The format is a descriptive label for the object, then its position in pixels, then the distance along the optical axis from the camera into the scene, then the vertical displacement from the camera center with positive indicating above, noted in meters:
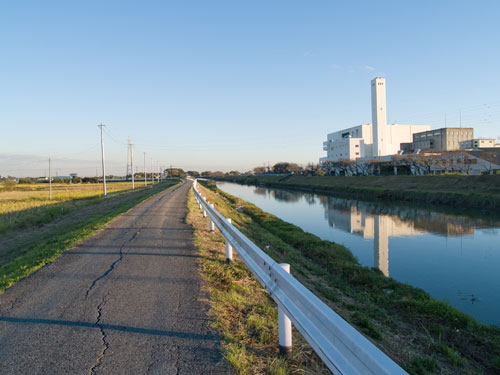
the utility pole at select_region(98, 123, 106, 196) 40.58 +3.10
